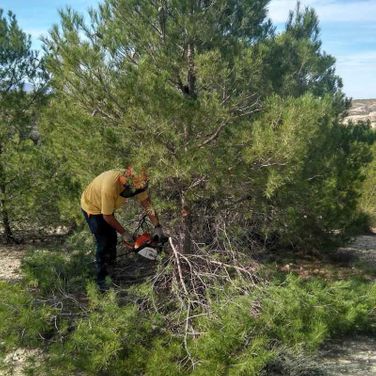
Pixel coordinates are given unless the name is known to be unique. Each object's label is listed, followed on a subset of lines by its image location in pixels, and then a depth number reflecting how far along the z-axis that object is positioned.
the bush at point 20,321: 3.68
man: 4.32
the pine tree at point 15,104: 7.73
